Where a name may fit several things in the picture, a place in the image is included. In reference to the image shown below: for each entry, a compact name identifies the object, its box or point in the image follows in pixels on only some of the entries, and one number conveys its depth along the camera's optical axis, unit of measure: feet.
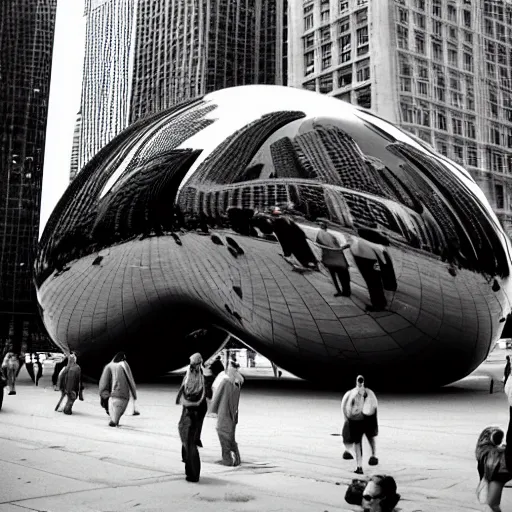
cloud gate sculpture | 41.14
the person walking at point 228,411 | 22.30
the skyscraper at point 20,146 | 197.88
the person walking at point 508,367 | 56.88
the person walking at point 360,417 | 23.20
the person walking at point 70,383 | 37.75
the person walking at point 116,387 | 32.17
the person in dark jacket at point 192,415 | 19.53
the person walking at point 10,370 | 51.42
